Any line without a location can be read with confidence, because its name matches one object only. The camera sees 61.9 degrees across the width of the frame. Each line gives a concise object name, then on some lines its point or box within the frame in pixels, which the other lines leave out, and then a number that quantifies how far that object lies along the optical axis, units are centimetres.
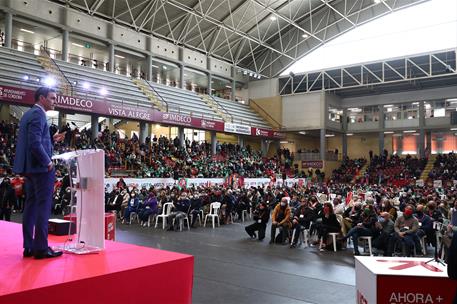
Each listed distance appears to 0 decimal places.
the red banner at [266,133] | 3142
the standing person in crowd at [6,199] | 1004
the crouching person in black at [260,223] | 1055
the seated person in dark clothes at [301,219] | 960
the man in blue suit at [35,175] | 305
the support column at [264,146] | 3410
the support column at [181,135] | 2686
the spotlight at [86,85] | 2240
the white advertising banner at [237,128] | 2860
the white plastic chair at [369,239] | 831
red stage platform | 241
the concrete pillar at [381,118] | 3375
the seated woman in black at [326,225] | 917
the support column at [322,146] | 3288
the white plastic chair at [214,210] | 1311
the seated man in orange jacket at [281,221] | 990
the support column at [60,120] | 2096
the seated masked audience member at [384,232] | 825
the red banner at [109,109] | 1752
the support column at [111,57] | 2561
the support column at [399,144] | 3656
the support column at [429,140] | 3459
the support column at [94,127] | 2149
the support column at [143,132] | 2411
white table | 253
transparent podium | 352
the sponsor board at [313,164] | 3253
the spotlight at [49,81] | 2066
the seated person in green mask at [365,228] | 857
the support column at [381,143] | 3341
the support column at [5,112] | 2412
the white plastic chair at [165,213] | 1212
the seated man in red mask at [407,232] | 794
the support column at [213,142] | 2903
